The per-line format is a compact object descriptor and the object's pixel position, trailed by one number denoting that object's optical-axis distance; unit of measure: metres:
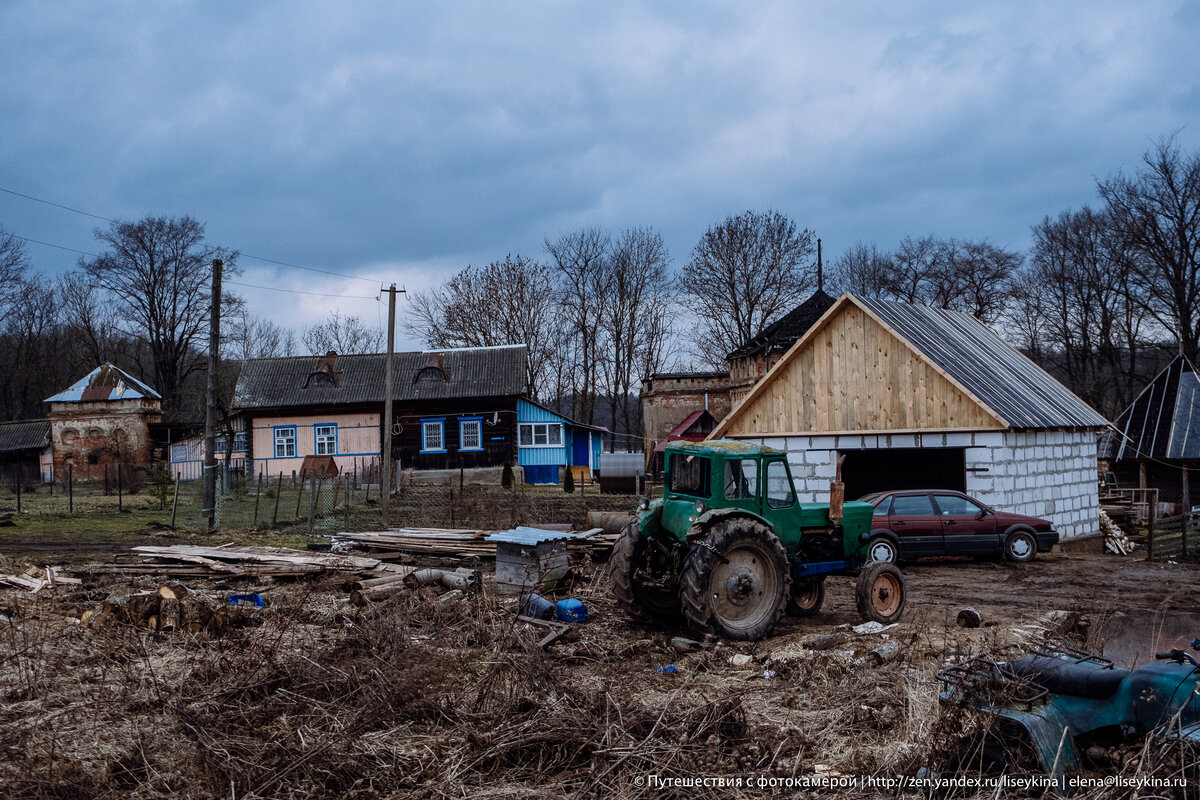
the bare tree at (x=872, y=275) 50.59
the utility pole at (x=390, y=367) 24.79
